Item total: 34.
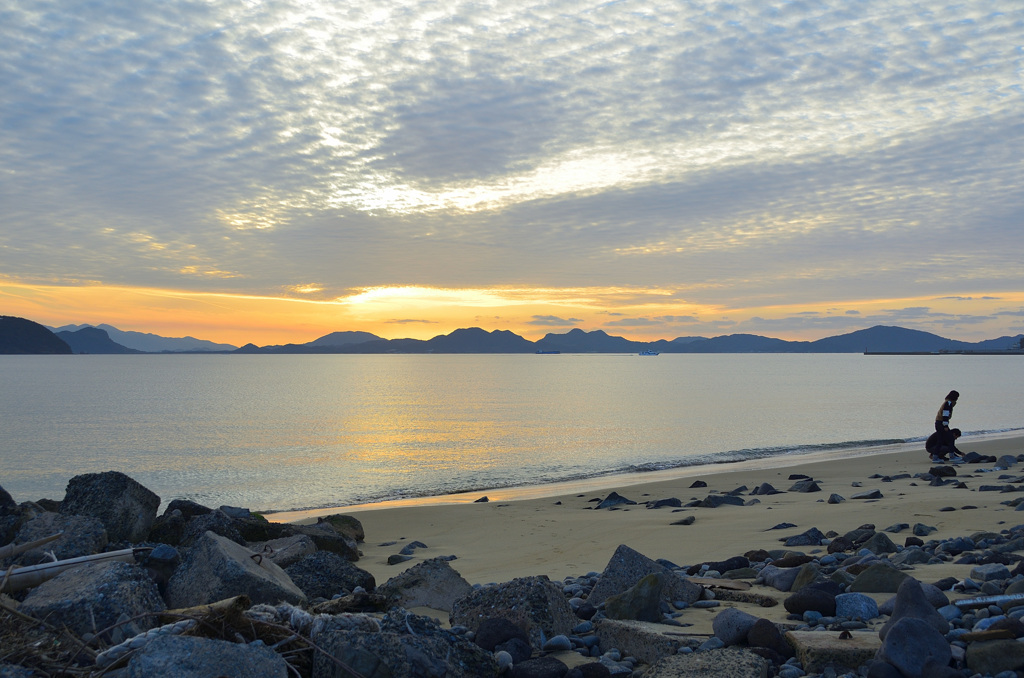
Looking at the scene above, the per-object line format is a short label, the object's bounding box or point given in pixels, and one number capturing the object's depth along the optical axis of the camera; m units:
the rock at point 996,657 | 4.30
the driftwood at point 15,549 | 5.07
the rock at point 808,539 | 9.96
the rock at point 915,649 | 4.27
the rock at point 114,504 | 9.09
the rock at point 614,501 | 16.84
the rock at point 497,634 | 5.26
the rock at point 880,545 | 8.57
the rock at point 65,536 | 6.62
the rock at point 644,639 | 4.99
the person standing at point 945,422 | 19.38
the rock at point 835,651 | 4.55
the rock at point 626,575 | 6.68
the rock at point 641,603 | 5.92
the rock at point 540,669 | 4.65
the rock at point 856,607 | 5.58
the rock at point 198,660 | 3.49
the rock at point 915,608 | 4.79
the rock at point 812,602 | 5.84
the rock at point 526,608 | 5.66
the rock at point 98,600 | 4.69
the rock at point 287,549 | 8.66
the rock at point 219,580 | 5.79
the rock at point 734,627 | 5.10
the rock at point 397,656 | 4.17
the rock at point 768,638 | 4.88
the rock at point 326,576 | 7.58
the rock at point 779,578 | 7.04
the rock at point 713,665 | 4.29
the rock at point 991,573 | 6.43
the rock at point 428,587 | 7.23
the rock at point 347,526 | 12.82
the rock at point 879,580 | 6.40
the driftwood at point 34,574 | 5.34
